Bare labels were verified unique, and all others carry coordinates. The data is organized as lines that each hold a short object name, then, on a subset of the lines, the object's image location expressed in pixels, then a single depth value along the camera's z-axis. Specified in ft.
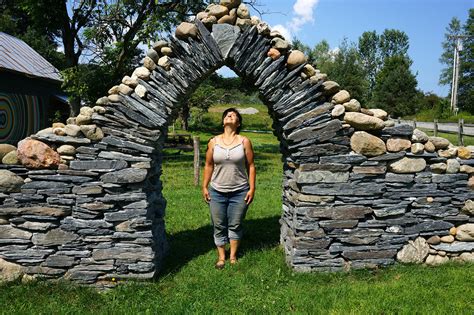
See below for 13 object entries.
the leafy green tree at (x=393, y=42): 232.53
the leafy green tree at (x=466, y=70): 161.38
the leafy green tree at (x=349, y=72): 140.05
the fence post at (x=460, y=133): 53.60
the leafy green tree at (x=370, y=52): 229.86
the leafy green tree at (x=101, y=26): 45.55
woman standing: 17.42
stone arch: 15.57
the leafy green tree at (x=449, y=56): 179.63
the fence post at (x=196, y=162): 37.40
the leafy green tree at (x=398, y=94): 153.07
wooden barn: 48.08
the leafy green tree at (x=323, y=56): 155.32
